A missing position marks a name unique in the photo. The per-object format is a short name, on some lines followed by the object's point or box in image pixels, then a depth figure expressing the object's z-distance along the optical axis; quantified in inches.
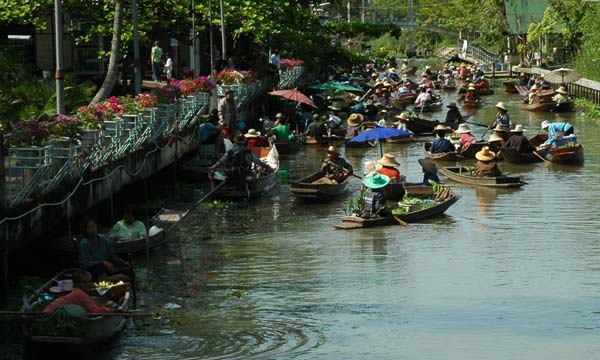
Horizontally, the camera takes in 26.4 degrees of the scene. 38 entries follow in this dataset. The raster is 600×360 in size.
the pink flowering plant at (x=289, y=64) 2608.3
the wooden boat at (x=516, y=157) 1699.1
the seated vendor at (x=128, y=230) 1058.1
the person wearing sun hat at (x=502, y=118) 1865.2
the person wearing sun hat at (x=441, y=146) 1724.9
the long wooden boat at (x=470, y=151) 1720.8
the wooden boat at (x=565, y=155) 1679.4
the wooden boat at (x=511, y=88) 3163.6
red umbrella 1990.7
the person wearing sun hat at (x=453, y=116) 2193.7
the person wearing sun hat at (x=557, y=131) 1733.5
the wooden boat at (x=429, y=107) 2553.2
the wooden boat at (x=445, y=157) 1711.4
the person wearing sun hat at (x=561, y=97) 2486.5
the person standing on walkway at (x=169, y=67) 2110.6
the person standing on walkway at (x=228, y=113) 1704.0
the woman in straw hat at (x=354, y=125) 2050.9
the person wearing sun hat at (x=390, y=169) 1357.0
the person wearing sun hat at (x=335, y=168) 1434.5
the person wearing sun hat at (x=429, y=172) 1361.8
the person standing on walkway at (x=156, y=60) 2087.2
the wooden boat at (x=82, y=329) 752.3
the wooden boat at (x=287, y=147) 1856.5
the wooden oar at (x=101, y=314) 768.5
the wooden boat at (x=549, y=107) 2490.2
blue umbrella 1481.3
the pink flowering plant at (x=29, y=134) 957.2
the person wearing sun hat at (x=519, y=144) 1705.6
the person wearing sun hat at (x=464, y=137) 1736.5
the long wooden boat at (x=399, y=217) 1205.7
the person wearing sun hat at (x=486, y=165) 1480.1
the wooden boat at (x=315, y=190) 1392.7
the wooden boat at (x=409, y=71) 3886.6
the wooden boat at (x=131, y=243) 1026.7
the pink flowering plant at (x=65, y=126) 1027.9
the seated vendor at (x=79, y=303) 768.3
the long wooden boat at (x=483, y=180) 1480.1
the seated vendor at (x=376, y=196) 1200.2
